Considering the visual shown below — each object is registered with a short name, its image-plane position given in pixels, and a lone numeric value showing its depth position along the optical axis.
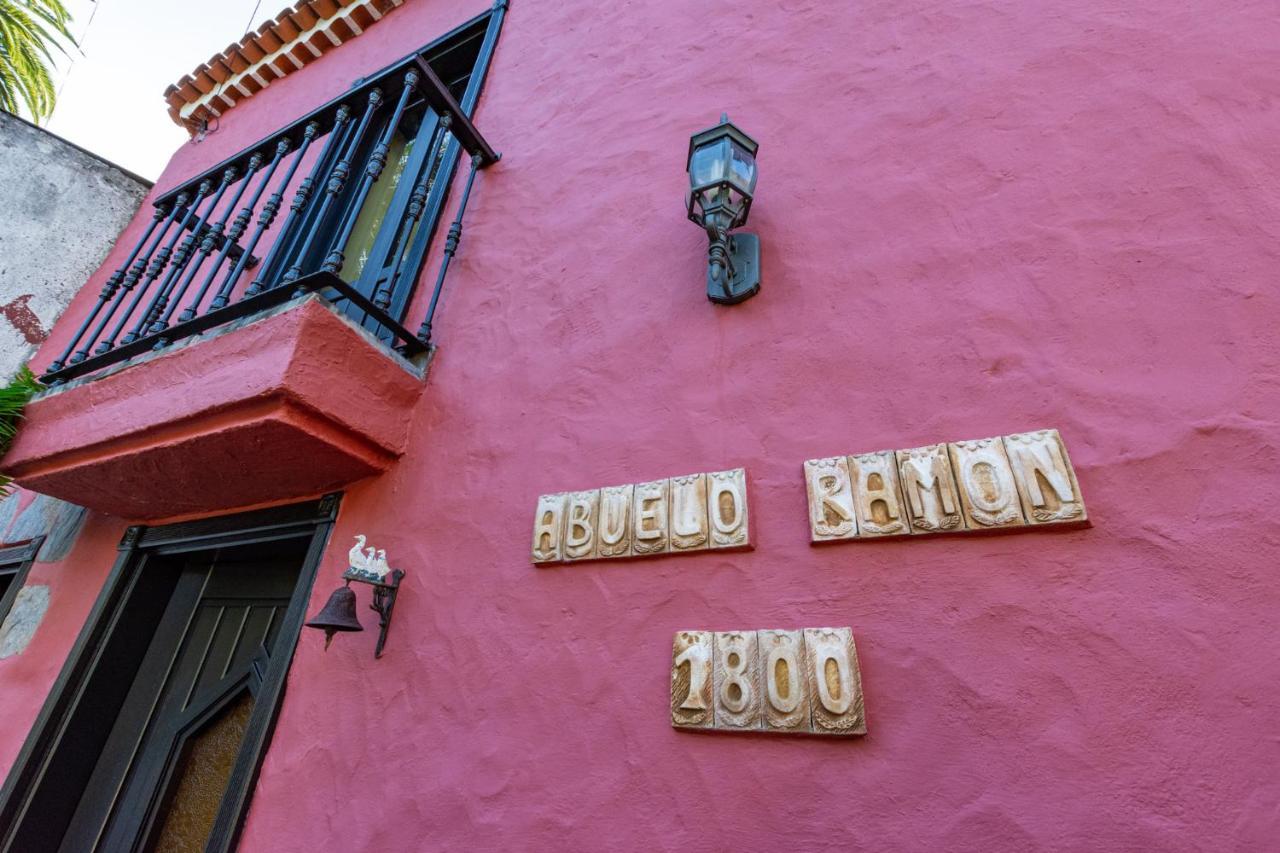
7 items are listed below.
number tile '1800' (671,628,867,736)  1.24
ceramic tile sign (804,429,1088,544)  1.25
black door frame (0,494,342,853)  1.93
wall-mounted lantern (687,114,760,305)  1.71
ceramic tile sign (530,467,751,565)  1.53
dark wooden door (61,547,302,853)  2.38
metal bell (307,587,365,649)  1.74
